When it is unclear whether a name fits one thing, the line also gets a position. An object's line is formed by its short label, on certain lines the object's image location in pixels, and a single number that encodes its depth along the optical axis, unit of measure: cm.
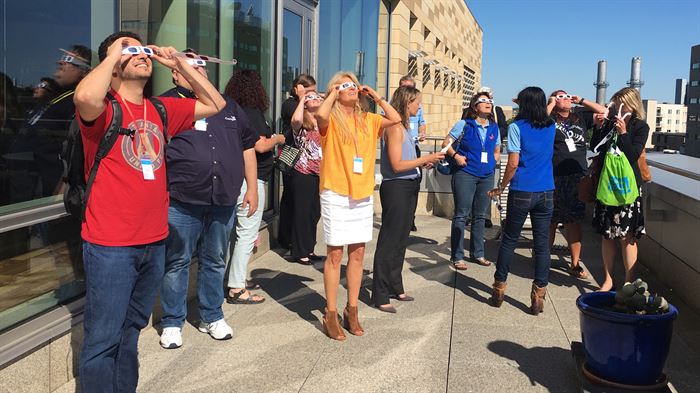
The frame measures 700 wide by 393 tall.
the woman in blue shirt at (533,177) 515
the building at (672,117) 14962
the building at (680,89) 17412
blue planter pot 332
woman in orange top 440
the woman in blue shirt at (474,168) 682
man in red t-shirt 287
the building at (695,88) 8294
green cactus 347
